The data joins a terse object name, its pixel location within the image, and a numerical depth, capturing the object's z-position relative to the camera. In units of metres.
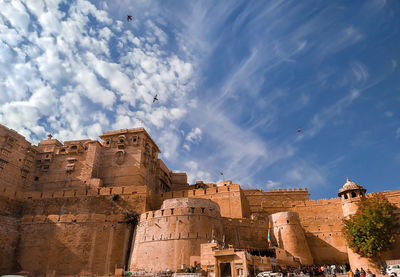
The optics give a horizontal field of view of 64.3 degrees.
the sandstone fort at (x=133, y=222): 26.69
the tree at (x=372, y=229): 26.44
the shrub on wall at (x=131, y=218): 31.55
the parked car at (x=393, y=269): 21.97
